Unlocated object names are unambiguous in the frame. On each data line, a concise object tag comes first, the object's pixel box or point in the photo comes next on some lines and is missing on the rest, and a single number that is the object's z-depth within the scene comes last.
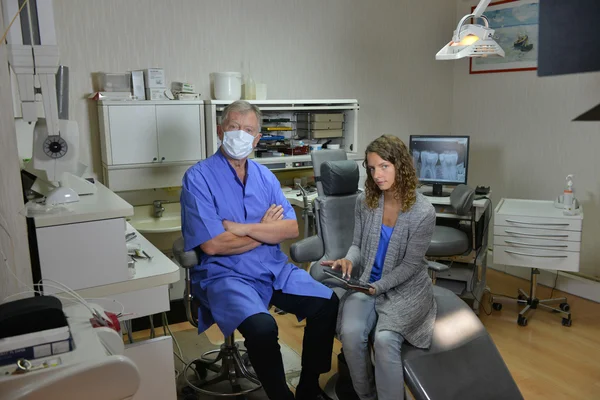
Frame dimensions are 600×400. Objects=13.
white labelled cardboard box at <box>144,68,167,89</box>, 3.17
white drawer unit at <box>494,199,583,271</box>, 3.09
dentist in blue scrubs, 2.09
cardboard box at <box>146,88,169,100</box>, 3.18
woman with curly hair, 2.03
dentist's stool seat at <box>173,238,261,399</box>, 2.25
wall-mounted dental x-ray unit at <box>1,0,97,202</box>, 1.54
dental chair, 1.95
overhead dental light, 2.89
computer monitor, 3.60
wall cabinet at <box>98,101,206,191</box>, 3.04
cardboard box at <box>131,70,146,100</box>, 3.16
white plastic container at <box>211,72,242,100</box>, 3.39
